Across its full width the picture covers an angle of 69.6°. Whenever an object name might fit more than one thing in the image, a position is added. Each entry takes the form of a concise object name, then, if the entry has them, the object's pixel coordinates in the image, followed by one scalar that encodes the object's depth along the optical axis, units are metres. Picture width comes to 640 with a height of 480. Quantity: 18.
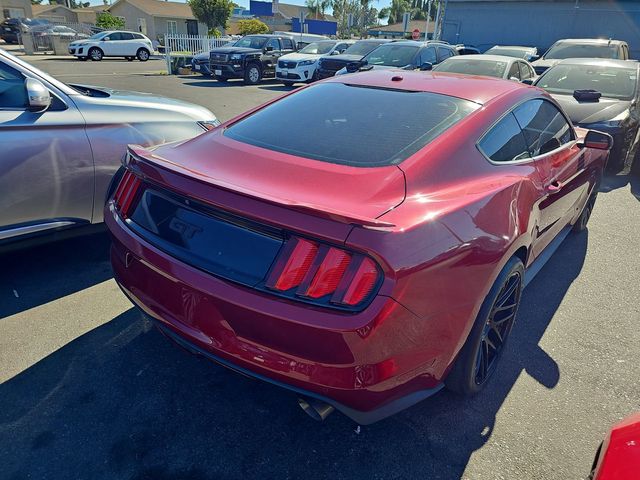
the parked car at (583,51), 11.95
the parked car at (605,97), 6.59
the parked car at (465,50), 16.33
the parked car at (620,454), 1.31
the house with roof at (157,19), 49.28
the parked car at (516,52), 14.72
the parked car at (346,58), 14.37
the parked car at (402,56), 11.84
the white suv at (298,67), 16.09
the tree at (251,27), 40.16
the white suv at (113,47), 25.86
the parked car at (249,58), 16.12
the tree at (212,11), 35.16
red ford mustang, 1.68
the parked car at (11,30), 35.56
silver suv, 3.14
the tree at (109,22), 42.59
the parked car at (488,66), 8.88
